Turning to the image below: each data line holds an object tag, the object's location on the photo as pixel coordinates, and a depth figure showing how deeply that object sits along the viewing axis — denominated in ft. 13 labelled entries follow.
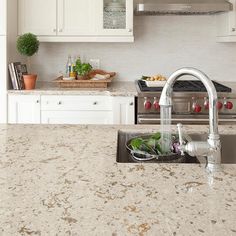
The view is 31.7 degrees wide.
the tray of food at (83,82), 12.29
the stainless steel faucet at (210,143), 4.38
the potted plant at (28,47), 11.83
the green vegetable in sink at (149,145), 5.33
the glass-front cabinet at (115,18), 12.36
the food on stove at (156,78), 12.19
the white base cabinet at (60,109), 11.78
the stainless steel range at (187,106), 11.28
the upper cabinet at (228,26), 12.19
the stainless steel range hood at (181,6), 11.83
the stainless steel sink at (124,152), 5.53
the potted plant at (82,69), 12.50
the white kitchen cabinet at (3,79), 11.61
